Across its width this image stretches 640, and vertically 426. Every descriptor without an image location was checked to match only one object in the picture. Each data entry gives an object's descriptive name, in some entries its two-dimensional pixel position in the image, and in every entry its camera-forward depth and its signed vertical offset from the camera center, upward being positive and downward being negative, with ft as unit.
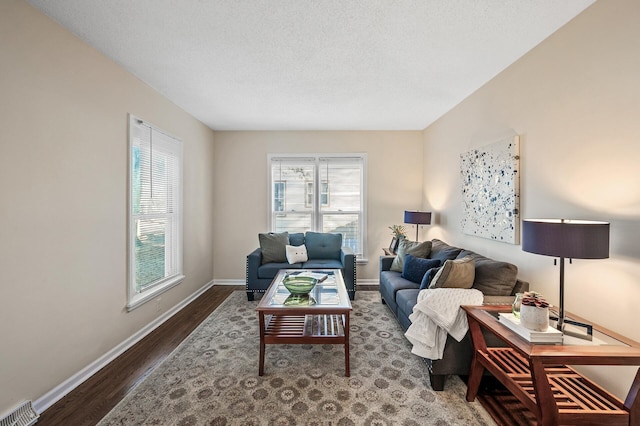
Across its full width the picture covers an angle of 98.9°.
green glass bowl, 8.46 -2.35
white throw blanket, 6.57 -2.66
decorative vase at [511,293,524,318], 5.73 -1.99
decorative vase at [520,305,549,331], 5.08 -1.99
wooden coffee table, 7.38 -3.29
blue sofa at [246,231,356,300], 12.67 -2.67
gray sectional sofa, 6.69 -2.68
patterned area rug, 5.85 -4.41
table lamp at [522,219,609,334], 4.88 -0.51
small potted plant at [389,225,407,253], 14.01 -1.34
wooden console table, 4.51 -3.32
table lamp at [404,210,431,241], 13.10 -0.33
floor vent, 5.38 -4.24
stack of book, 4.91 -2.23
